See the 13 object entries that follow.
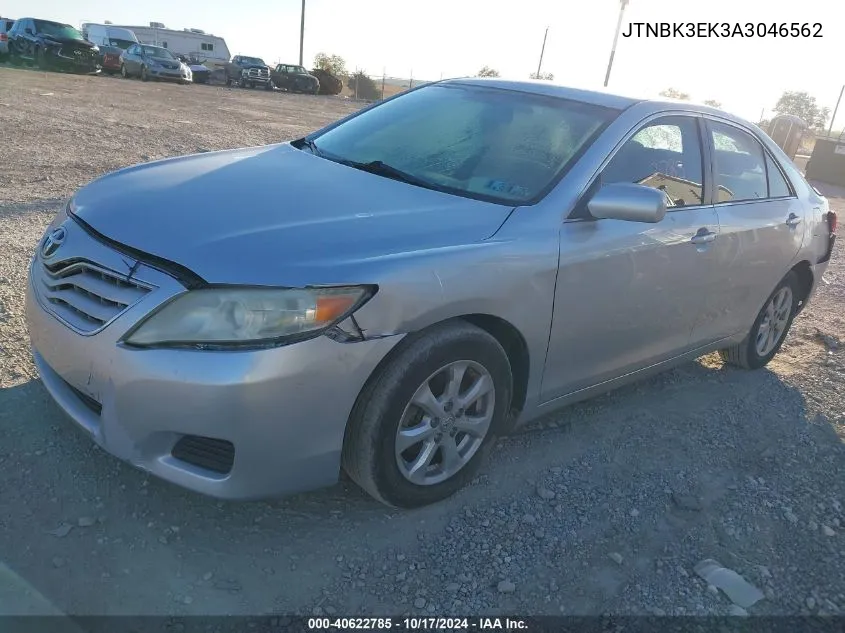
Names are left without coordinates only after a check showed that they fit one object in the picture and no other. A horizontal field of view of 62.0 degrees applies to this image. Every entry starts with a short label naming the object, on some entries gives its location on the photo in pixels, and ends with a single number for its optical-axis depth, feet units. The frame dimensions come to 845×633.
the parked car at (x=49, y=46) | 77.30
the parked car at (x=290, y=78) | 114.83
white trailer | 136.87
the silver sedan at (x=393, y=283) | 7.20
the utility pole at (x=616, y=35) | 84.69
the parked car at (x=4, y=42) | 78.89
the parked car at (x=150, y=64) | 88.02
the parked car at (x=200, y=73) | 106.11
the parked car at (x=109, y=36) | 100.43
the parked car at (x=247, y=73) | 108.06
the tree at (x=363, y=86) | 129.80
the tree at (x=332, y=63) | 157.07
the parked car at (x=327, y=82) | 126.52
